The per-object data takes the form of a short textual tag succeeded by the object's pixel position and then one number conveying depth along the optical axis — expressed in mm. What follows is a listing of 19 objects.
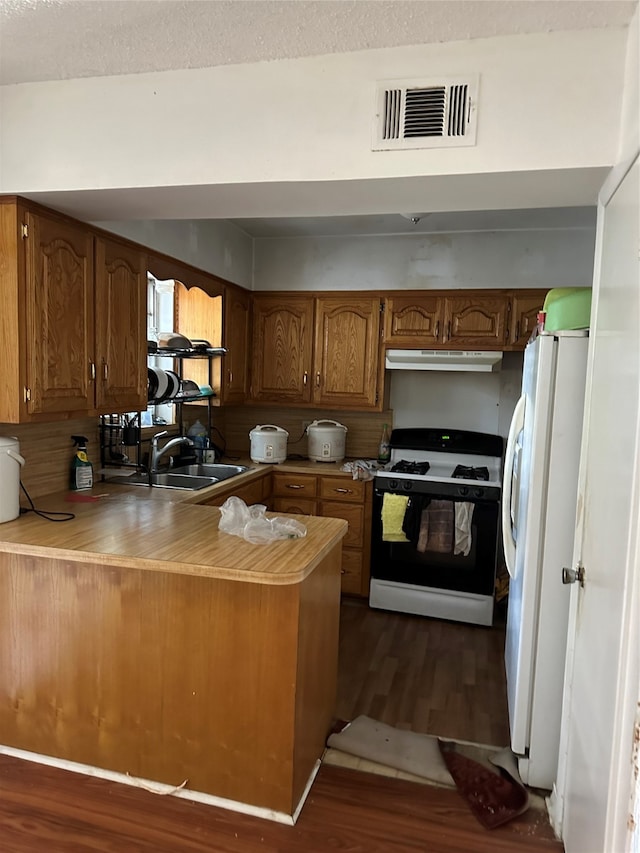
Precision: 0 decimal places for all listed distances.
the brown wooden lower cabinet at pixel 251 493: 3008
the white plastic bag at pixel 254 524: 1957
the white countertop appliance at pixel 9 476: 2074
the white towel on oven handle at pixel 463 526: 3357
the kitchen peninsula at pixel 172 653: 1767
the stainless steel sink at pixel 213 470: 3539
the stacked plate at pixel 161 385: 2941
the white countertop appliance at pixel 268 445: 3871
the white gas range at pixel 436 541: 3373
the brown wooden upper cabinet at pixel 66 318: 2008
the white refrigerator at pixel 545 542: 1908
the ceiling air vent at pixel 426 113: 1565
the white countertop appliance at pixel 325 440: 3965
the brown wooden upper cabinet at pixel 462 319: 3562
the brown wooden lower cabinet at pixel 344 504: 3688
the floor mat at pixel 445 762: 1931
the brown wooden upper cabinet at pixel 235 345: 3744
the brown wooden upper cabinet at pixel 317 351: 3871
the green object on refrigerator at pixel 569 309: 1897
